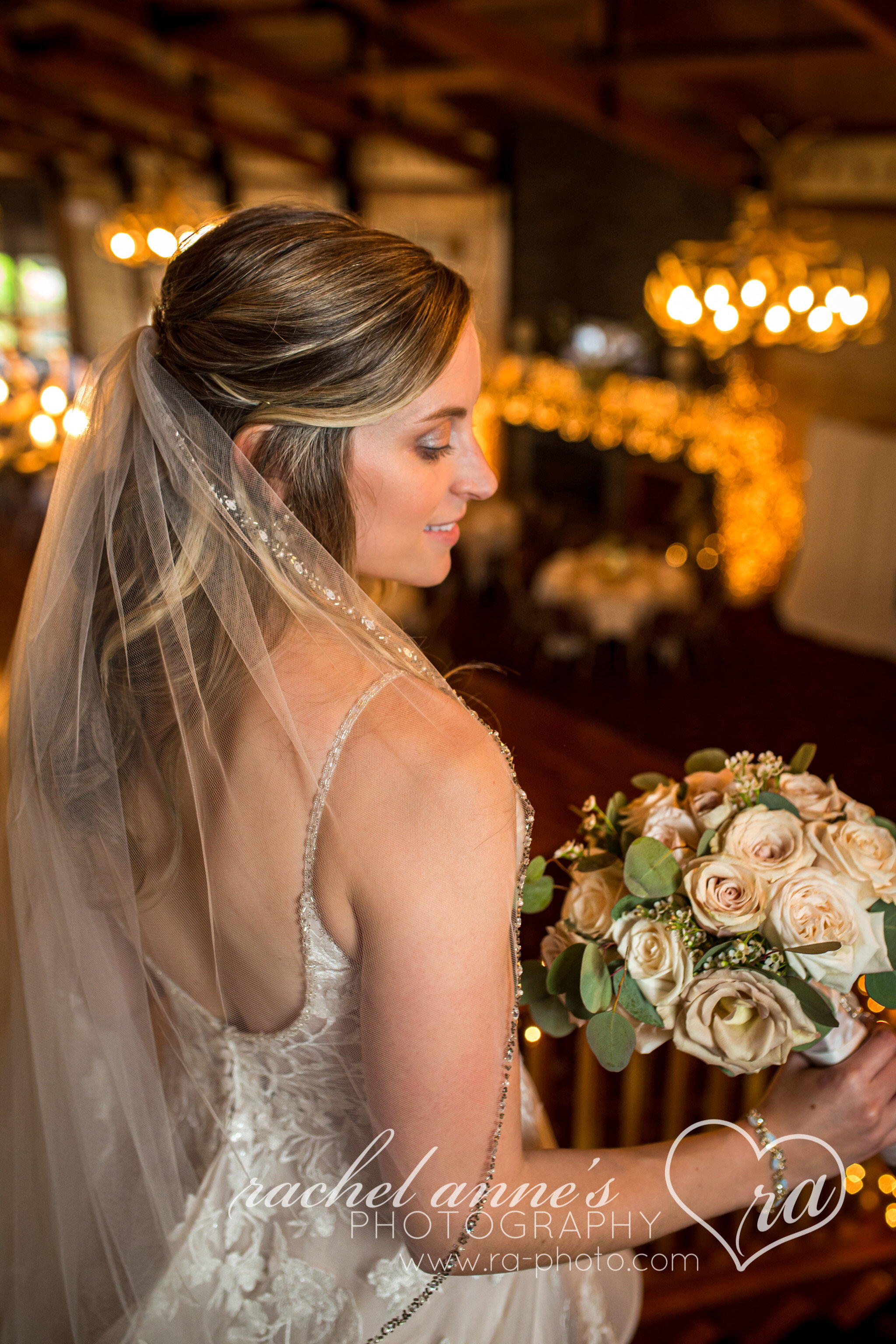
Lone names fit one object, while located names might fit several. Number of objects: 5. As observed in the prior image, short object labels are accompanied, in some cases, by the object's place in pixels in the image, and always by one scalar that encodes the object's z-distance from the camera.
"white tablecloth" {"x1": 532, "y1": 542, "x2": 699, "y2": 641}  6.89
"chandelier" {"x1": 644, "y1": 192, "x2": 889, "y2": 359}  4.63
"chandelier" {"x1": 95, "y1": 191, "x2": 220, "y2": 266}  5.95
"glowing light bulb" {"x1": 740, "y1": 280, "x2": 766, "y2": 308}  4.68
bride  0.92
